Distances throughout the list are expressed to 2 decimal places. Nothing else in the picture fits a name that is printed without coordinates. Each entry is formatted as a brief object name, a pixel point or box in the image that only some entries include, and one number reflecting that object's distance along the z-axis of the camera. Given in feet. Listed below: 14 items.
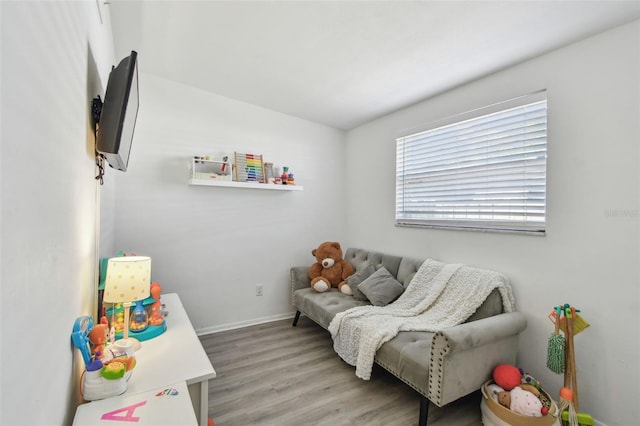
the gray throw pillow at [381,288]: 8.71
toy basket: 5.17
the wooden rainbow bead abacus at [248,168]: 10.09
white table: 3.89
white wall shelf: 9.15
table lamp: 4.31
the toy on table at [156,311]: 5.48
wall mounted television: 3.75
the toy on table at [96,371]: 3.36
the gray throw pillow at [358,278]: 9.44
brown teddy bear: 10.37
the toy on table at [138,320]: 5.21
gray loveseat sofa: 5.45
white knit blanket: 6.91
